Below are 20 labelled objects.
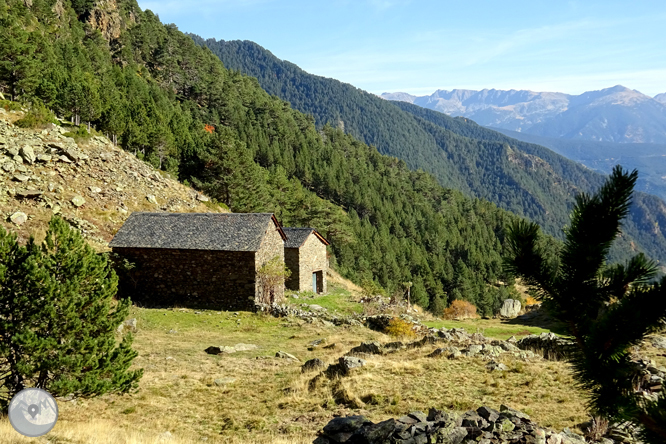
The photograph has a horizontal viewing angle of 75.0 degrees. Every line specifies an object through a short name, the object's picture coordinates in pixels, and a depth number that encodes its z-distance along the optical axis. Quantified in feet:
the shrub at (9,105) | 124.36
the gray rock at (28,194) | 97.43
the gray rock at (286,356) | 61.67
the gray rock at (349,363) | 50.15
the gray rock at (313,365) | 53.62
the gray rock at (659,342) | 60.34
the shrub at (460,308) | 220.84
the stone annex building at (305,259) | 115.34
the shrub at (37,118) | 118.05
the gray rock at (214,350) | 63.79
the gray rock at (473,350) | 57.01
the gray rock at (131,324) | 73.25
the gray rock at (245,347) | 66.31
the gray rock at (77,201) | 106.52
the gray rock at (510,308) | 141.35
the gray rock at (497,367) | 50.61
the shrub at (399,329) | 80.69
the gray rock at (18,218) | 90.74
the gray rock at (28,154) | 107.76
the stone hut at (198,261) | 91.35
